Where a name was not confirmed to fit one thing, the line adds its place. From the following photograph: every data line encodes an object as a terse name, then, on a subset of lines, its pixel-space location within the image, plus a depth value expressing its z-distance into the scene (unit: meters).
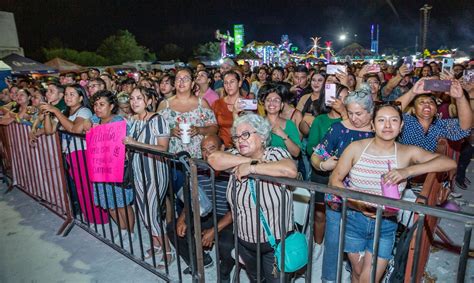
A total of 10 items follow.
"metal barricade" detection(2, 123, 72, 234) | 4.89
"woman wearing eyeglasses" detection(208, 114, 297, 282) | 2.56
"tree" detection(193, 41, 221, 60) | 109.62
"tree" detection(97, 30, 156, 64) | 85.25
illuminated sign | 94.75
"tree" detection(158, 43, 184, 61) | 107.38
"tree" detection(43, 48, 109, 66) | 67.88
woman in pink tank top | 2.59
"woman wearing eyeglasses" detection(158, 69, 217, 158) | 4.38
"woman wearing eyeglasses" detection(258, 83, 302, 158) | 3.78
